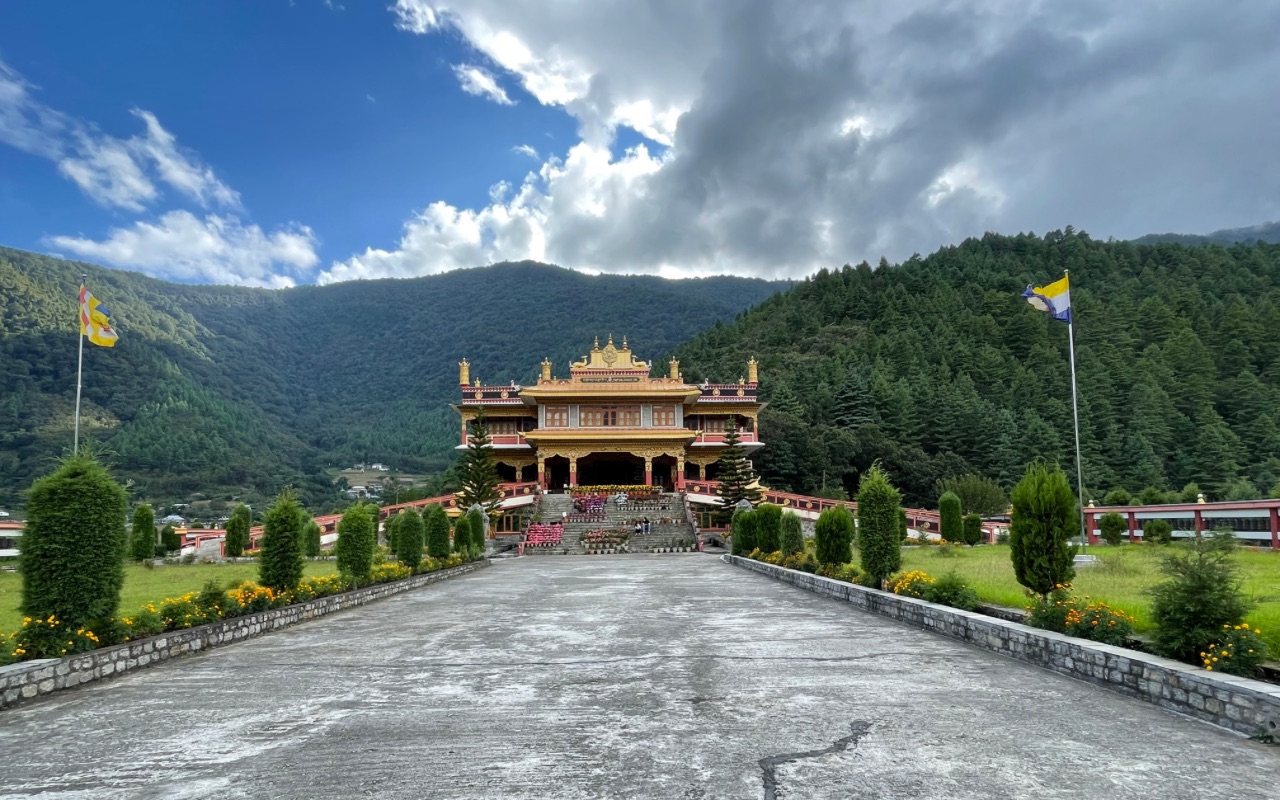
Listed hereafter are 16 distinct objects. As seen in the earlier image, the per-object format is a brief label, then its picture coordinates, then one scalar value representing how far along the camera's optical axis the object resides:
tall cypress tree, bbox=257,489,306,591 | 10.31
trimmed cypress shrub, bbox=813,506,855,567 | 13.43
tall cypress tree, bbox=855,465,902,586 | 11.05
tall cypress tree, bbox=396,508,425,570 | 15.96
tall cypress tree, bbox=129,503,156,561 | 22.00
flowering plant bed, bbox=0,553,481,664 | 6.42
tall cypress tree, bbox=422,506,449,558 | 18.74
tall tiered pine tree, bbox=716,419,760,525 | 29.39
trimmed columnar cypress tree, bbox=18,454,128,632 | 6.69
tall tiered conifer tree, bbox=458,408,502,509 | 28.39
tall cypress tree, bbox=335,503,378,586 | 12.73
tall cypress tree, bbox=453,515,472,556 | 20.89
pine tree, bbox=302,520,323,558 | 23.28
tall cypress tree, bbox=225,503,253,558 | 24.34
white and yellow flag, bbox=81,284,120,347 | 13.61
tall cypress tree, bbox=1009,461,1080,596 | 8.04
